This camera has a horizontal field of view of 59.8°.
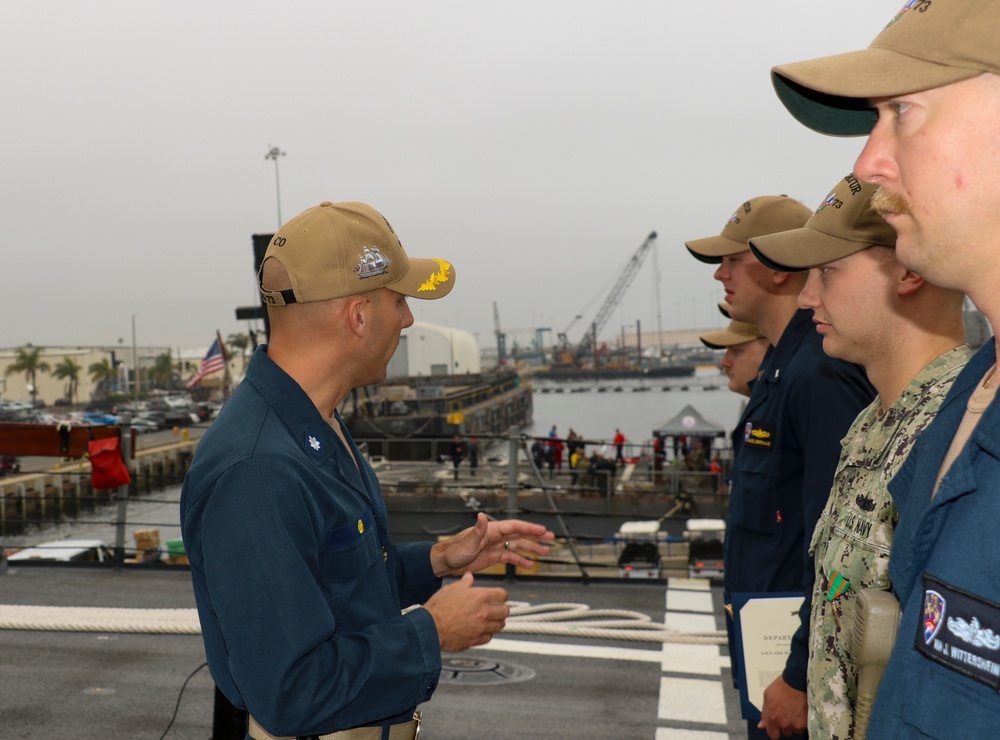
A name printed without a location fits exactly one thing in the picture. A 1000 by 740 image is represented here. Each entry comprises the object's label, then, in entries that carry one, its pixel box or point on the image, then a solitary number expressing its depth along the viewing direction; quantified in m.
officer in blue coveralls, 1.60
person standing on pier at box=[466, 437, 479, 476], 32.18
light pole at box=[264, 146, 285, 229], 42.00
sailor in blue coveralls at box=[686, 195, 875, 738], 2.37
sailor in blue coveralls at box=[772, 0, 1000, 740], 0.91
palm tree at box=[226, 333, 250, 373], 87.31
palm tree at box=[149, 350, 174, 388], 100.38
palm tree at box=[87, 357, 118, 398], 86.75
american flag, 25.16
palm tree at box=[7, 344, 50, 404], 82.25
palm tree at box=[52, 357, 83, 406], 87.19
